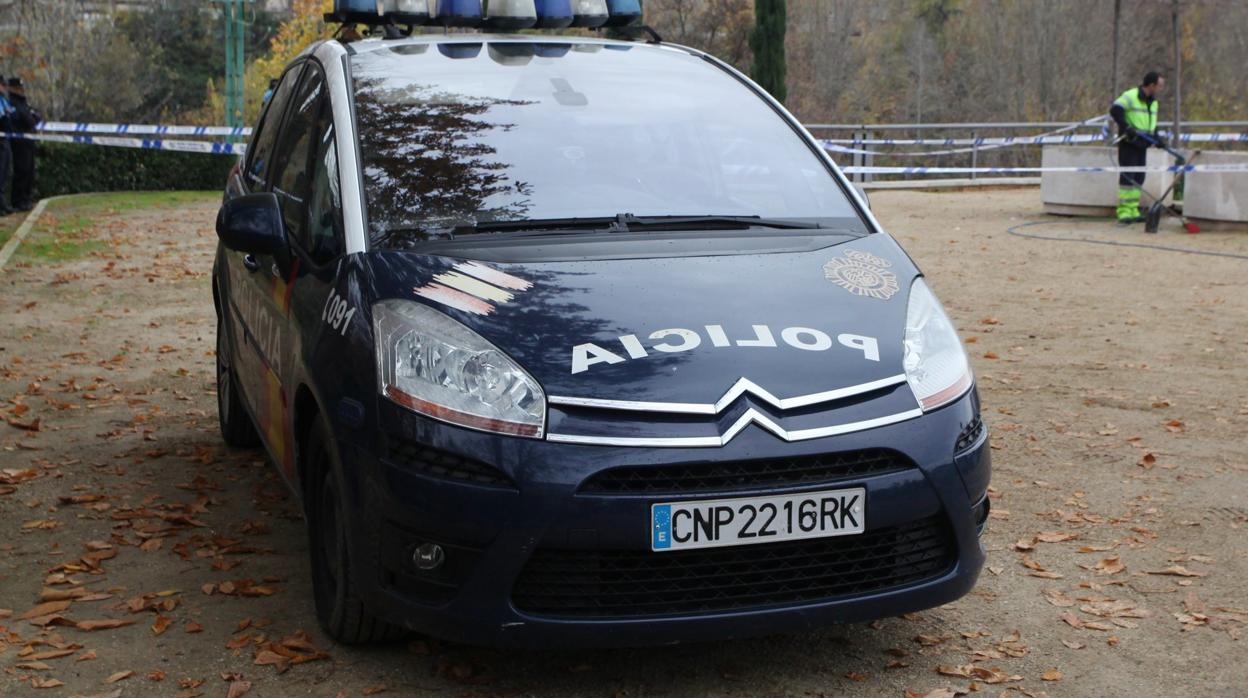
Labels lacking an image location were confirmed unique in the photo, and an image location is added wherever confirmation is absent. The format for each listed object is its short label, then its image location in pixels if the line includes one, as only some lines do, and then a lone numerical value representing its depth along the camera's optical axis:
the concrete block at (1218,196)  16.33
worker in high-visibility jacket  17.14
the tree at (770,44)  31.02
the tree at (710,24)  42.22
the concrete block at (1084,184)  17.76
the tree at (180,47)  47.25
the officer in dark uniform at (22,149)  19.62
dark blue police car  3.36
